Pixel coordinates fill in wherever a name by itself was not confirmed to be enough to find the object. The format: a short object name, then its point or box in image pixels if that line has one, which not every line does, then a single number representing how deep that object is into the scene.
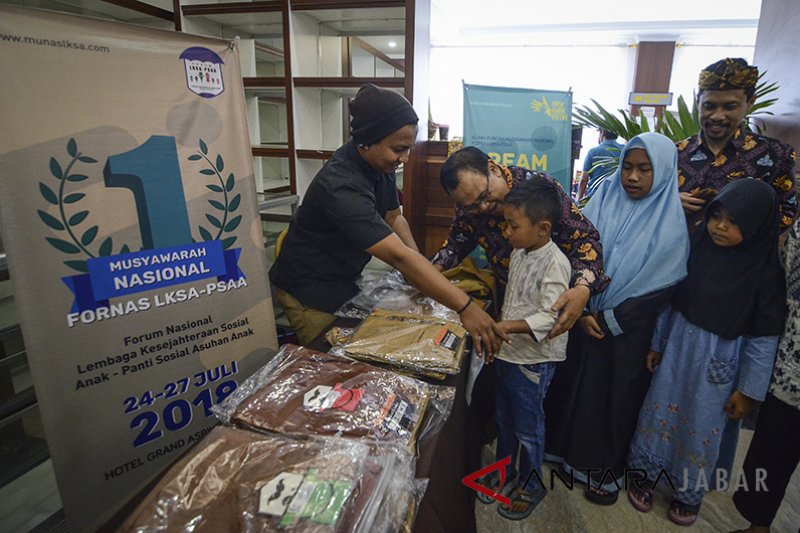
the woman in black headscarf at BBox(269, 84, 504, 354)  1.20
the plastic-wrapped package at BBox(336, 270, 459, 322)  1.42
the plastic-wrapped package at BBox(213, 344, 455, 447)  0.79
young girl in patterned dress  1.26
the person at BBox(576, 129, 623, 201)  2.18
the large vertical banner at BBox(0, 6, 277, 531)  1.06
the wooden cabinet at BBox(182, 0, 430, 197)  2.36
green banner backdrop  2.93
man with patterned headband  1.56
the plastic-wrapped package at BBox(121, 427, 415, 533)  0.58
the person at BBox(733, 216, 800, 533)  1.21
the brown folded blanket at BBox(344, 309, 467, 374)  1.05
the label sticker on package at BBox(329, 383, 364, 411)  0.83
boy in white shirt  1.26
